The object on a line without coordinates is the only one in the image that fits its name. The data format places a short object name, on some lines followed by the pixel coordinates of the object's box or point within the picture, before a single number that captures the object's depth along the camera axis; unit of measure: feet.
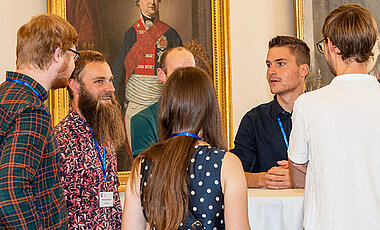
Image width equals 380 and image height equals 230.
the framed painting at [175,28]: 12.64
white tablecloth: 8.73
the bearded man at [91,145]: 10.25
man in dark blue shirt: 12.52
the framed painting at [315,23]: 17.26
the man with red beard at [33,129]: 6.88
